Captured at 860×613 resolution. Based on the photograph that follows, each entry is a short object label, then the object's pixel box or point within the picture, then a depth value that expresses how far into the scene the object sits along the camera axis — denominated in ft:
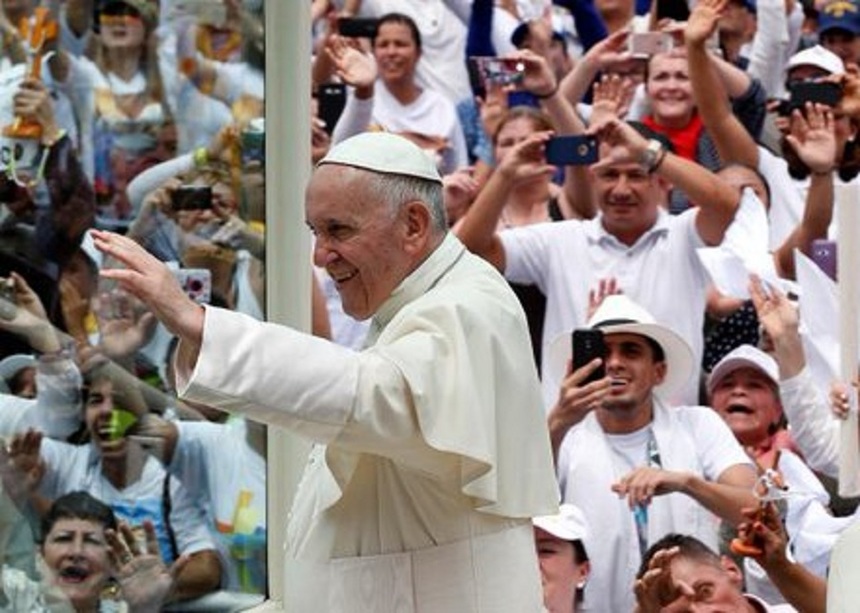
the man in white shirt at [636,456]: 47.91
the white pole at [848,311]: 47.85
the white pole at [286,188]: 36.50
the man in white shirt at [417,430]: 25.39
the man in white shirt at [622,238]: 53.83
